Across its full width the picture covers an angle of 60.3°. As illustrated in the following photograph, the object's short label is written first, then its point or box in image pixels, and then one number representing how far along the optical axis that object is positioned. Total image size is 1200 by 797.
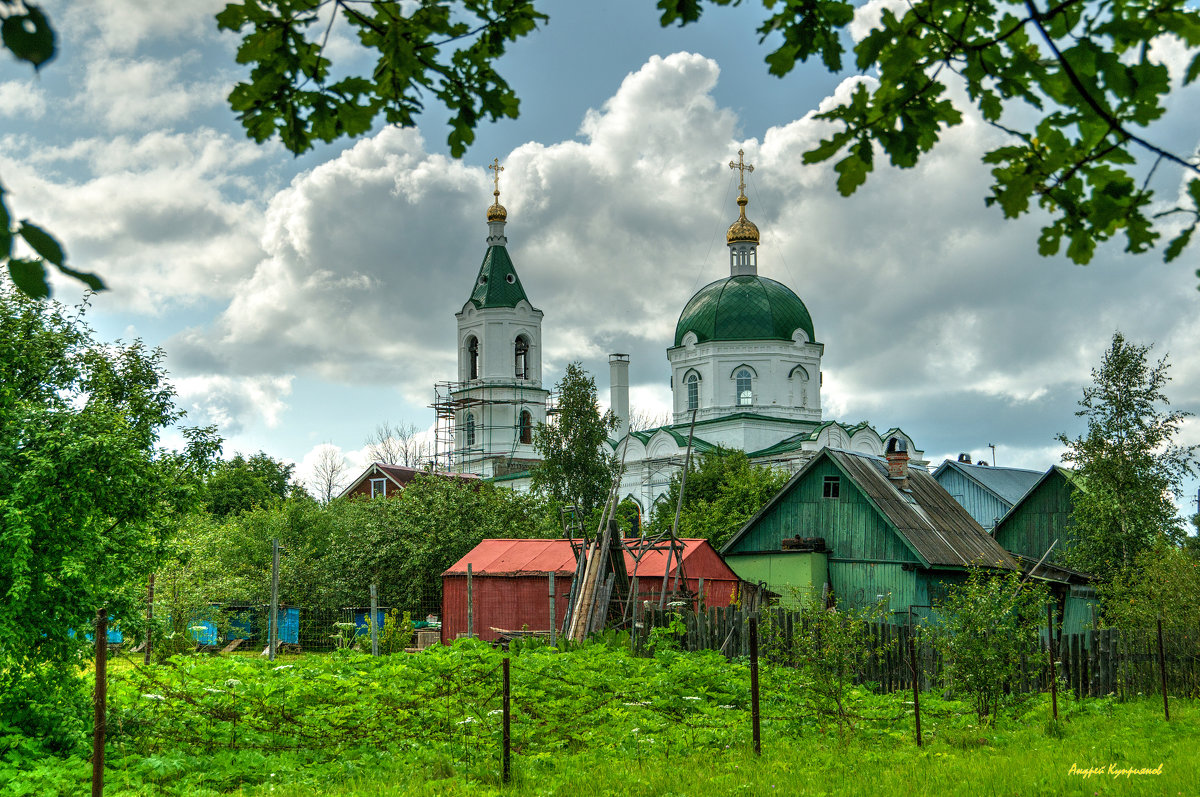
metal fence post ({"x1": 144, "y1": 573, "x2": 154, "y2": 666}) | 17.87
